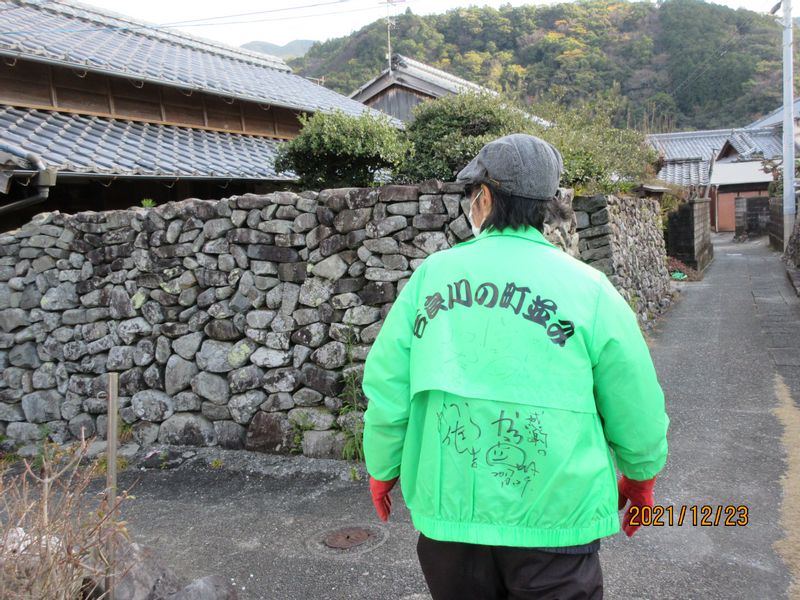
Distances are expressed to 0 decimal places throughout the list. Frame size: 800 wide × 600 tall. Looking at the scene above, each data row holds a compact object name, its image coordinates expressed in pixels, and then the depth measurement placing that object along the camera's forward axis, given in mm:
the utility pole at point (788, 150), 16531
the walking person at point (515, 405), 1610
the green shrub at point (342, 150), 5980
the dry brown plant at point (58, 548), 2250
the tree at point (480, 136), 6207
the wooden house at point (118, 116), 6688
